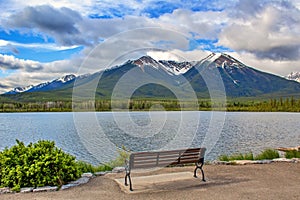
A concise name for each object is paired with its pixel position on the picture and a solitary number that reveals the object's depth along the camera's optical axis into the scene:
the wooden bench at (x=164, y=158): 7.55
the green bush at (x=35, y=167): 7.51
